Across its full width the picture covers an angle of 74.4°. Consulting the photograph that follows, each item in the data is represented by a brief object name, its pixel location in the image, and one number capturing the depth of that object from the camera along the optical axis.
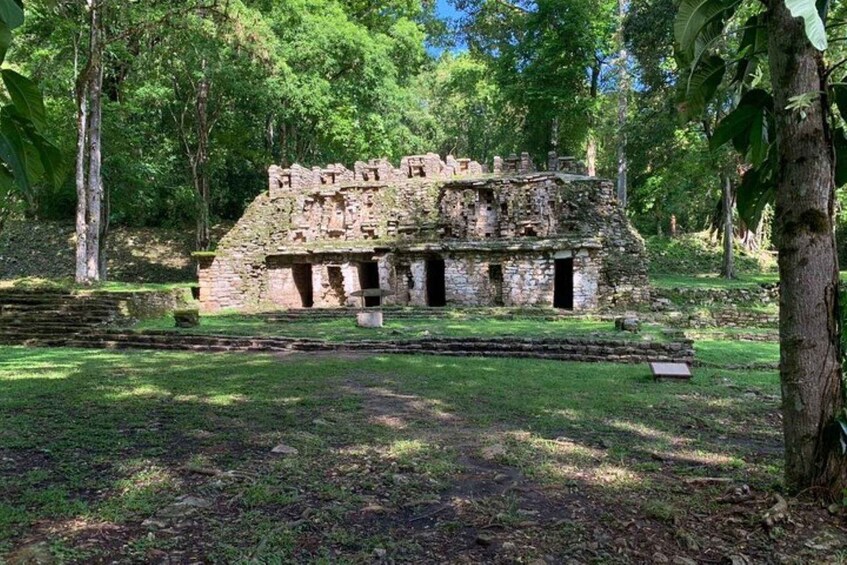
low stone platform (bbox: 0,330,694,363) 11.01
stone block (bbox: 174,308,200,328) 14.75
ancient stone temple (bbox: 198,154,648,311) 19.02
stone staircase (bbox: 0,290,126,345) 14.46
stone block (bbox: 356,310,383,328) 14.96
